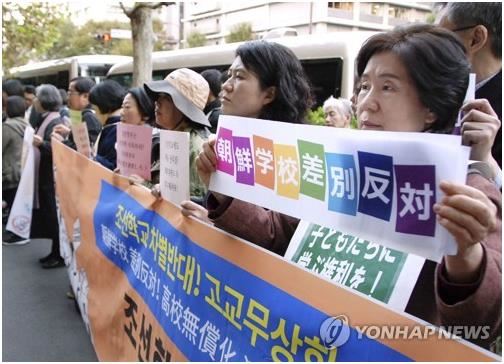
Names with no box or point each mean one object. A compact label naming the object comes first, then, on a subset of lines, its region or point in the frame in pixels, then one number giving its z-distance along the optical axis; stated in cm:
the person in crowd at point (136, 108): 332
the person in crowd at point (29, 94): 934
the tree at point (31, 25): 1221
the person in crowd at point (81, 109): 467
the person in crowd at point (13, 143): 583
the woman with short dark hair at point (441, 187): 88
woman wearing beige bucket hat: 253
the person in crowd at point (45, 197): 498
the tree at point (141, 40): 988
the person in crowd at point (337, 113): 435
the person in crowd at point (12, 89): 745
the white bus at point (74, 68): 1509
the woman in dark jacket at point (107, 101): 388
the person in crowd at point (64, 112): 606
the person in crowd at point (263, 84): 187
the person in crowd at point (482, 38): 174
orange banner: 109
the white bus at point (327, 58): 738
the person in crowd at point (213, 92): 373
